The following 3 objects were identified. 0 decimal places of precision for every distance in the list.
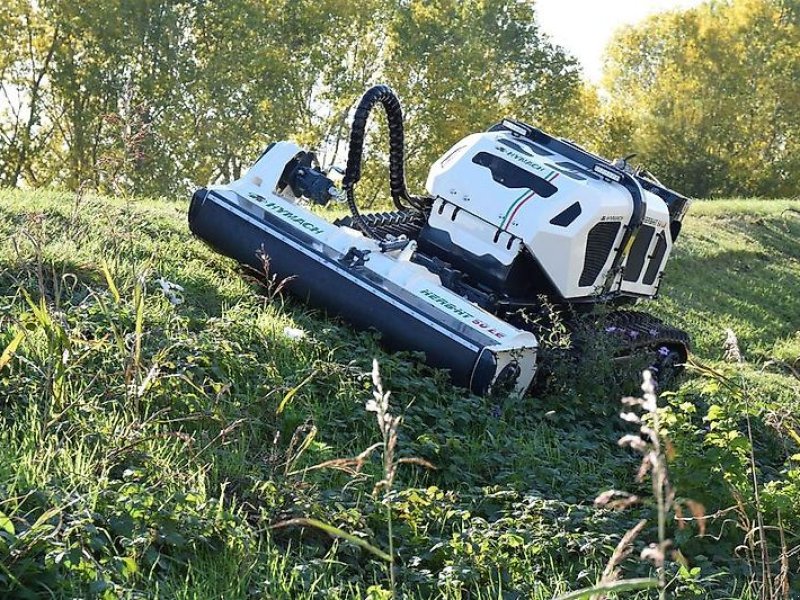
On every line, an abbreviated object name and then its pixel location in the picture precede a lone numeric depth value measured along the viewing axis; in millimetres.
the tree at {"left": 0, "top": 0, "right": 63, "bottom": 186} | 27891
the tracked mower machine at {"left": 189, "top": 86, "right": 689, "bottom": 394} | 6941
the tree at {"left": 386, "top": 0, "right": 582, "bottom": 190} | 30859
